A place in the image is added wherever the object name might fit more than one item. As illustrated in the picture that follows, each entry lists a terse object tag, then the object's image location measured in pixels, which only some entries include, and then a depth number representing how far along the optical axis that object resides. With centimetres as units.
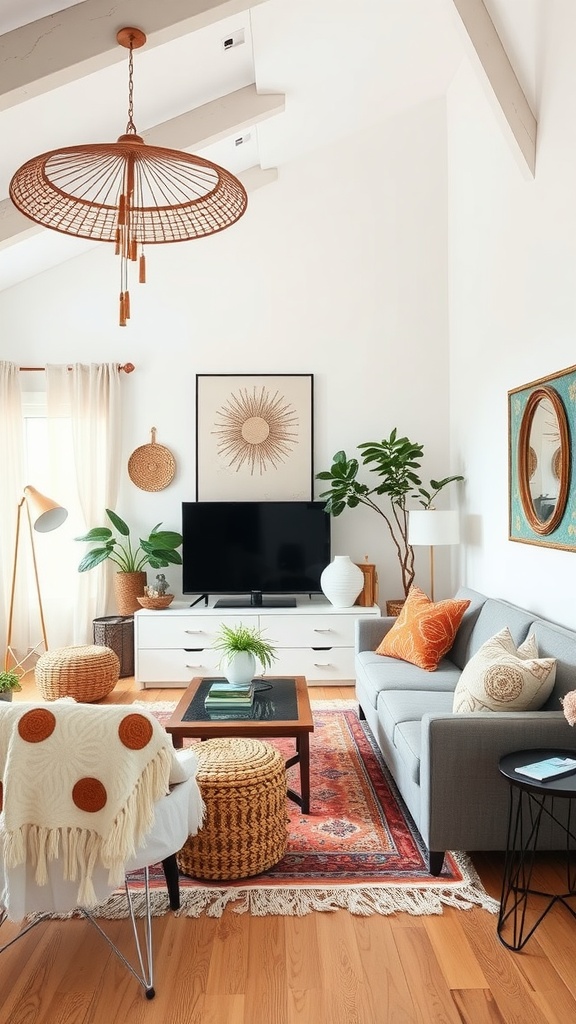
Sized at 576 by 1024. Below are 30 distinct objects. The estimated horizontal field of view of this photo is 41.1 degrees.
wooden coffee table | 309
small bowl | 534
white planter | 352
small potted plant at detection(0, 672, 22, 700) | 323
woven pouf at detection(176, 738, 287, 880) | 260
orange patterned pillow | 398
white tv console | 521
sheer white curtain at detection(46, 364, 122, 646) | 565
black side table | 219
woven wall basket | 576
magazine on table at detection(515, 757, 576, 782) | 220
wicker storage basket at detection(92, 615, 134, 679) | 538
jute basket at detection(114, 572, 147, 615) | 554
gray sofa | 252
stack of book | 332
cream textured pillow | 271
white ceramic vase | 530
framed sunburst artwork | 574
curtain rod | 569
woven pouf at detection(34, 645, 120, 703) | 476
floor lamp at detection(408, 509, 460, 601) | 494
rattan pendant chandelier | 234
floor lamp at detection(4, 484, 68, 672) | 493
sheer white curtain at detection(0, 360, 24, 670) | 563
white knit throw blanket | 195
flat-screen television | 551
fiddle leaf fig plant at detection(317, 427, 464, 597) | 532
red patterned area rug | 246
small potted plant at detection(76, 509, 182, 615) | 546
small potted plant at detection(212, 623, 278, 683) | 352
